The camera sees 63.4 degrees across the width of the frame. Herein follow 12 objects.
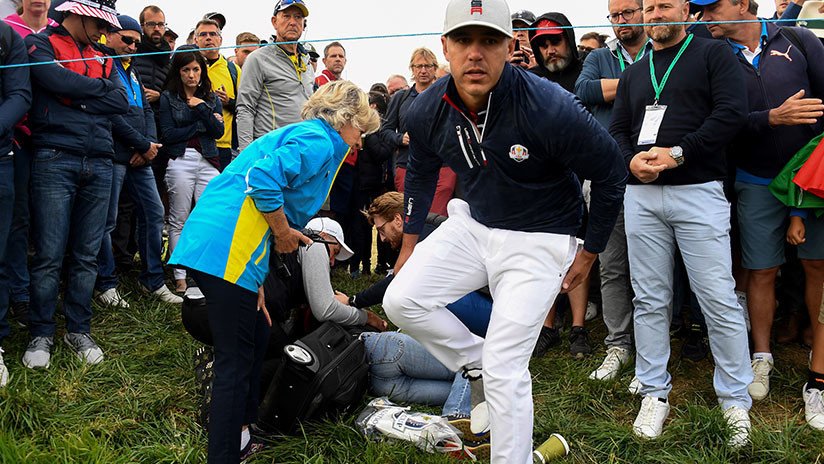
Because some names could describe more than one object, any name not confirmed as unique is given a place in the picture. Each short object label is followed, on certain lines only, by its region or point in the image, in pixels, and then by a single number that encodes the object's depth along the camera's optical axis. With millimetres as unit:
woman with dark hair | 6039
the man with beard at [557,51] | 5180
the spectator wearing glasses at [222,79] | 6746
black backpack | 3629
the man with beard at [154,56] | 6203
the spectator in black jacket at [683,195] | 3654
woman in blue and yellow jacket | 3041
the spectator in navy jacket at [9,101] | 4164
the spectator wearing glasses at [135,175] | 5383
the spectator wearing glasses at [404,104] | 6707
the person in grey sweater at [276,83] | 6145
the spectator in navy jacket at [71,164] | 4441
